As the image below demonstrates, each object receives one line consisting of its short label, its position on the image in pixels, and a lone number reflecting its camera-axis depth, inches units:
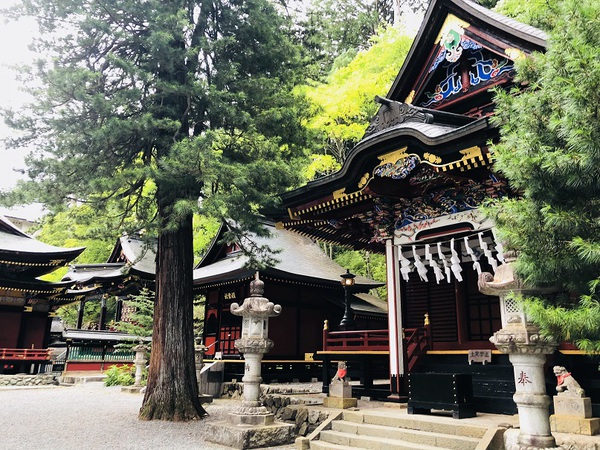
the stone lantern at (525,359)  179.8
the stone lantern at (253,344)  326.6
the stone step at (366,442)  258.2
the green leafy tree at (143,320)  759.7
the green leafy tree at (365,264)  907.4
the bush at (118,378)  705.0
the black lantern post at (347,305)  490.5
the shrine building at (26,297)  786.8
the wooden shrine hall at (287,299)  647.8
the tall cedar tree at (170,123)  355.9
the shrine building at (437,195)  317.1
